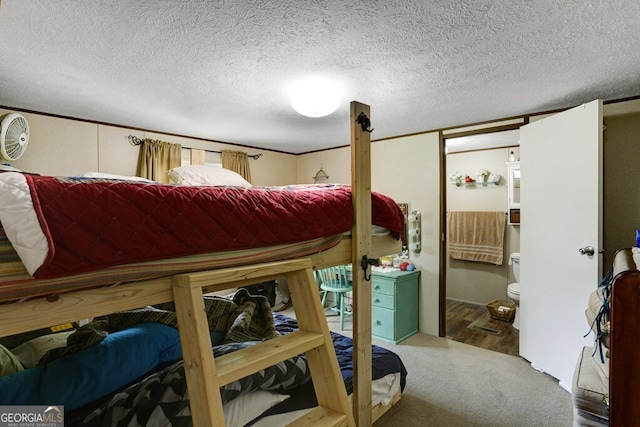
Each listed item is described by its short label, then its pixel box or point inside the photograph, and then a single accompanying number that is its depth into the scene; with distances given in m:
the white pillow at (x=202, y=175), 3.19
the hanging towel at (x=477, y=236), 4.45
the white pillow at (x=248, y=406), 1.36
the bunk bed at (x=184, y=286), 0.80
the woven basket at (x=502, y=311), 3.91
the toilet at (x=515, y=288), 3.64
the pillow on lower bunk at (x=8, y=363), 1.37
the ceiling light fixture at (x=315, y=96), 2.19
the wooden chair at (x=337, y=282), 3.66
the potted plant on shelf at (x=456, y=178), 4.87
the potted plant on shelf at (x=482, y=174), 4.59
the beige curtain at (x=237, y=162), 4.02
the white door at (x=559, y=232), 2.30
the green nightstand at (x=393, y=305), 3.38
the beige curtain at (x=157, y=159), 3.30
